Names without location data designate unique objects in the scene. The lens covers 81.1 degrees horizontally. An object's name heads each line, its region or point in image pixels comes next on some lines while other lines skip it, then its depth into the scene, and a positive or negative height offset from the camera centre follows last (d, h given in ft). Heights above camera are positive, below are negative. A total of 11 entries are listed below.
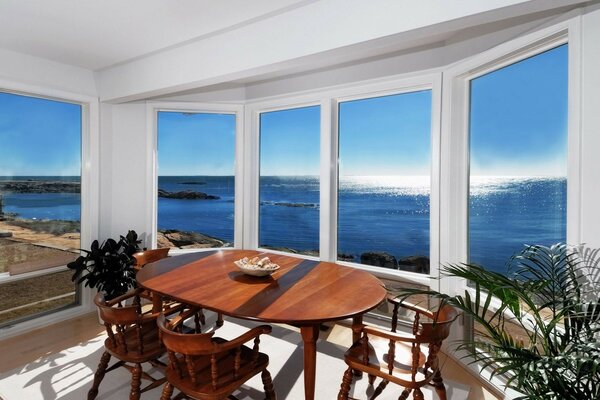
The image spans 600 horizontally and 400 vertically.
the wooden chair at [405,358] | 5.96 -3.05
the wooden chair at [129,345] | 6.59 -3.03
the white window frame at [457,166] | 8.83 +0.92
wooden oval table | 6.36 -1.97
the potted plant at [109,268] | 11.55 -2.38
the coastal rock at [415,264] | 10.61 -1.98
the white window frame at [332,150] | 9.97 +1.69
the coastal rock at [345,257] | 12.05 -1.99
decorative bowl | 8.30 -1.65
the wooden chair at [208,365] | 5.58 -3.08
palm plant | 4.13 -1.73
